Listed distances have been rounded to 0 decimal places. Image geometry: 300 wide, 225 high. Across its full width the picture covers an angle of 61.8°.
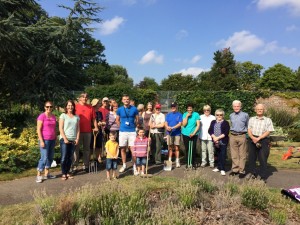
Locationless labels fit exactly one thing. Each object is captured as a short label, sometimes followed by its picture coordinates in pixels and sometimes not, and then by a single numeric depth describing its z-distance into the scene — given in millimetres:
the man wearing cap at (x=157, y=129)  6696
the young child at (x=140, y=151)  5802
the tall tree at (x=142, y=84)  46018
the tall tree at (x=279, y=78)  61566
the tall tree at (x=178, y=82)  49215
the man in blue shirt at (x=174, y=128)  6554
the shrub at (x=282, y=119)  13227
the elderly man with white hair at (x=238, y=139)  5859
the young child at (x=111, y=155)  5507
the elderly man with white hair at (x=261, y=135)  5628
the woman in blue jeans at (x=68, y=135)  5489
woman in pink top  5353
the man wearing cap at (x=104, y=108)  6963
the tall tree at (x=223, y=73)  44175
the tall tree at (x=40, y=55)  8346
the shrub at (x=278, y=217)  3623
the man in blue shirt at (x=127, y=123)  6069
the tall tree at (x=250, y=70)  66488
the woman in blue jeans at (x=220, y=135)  6140
